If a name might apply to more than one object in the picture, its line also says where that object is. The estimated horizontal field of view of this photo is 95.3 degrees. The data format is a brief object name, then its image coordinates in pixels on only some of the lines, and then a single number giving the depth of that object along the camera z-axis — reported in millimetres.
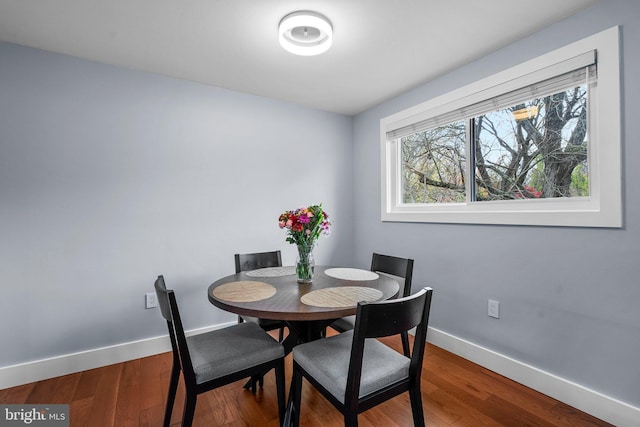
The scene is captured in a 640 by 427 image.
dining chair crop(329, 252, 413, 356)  1915
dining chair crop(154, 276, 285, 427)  1260
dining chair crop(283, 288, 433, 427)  1083
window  1582
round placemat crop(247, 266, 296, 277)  1986
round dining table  1294
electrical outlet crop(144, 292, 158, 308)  2338
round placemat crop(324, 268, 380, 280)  1899
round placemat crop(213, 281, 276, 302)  1447
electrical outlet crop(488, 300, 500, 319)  2059
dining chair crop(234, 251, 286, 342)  2221
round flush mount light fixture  1643
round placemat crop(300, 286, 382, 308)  1378
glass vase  1769
